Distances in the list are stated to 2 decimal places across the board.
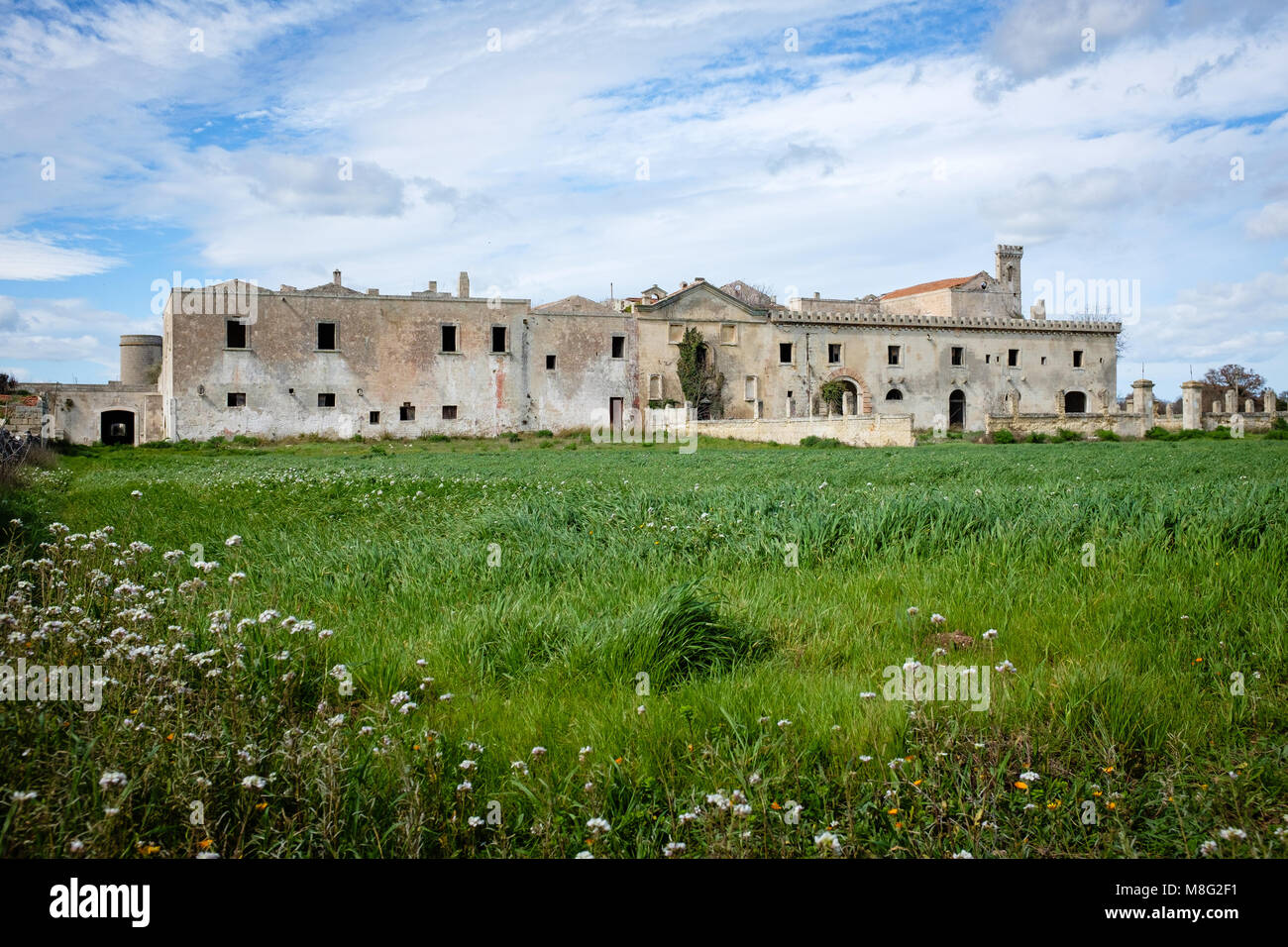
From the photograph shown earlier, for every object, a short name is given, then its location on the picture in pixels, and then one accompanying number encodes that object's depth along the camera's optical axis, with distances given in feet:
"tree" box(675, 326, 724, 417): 156.04
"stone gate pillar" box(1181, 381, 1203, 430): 136.77
